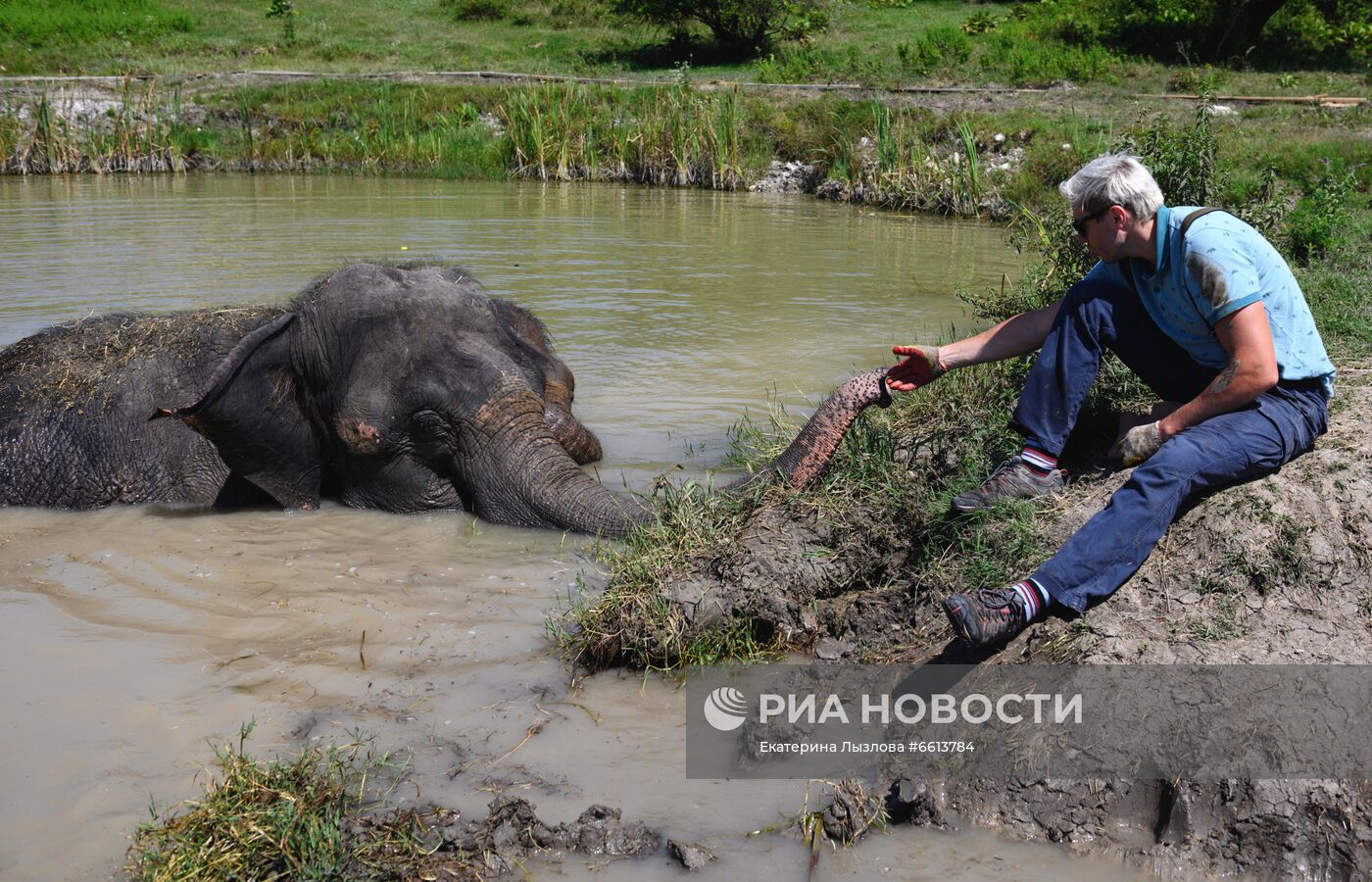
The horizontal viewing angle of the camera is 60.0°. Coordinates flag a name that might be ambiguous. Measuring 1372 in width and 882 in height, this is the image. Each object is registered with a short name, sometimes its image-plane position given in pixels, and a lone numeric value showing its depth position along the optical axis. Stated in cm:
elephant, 618
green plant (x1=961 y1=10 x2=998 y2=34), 3177
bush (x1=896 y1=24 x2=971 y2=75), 2817
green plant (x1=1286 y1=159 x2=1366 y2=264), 1068
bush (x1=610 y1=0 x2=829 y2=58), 3209
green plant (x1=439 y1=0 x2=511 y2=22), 3997
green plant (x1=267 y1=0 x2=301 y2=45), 3638
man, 418
